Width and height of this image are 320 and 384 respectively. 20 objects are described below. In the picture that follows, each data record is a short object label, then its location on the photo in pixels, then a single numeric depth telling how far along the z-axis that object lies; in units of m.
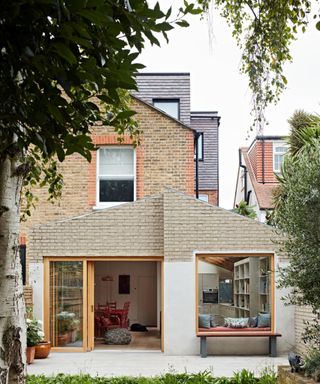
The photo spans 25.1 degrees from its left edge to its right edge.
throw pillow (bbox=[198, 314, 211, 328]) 17.17
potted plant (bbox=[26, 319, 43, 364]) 15.03
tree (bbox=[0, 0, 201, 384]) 2.15
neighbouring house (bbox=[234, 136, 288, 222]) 27.58
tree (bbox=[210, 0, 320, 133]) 4.18
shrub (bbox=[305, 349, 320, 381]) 9.55
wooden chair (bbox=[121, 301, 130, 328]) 22.64
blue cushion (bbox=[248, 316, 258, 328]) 17.13
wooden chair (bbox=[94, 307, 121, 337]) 20.86
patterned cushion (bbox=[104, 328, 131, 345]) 19.45
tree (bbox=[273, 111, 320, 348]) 9.54
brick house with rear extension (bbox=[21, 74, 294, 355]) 17.14
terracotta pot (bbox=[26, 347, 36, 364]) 14.88
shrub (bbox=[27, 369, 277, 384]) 10.73
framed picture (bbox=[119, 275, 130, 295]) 26.47
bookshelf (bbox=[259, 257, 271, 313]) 17.36
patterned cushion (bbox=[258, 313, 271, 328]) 17.12
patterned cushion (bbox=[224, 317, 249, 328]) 17.11
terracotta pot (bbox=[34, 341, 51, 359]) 15.95
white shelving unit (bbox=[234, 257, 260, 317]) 17.36
